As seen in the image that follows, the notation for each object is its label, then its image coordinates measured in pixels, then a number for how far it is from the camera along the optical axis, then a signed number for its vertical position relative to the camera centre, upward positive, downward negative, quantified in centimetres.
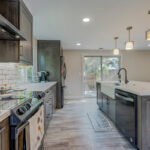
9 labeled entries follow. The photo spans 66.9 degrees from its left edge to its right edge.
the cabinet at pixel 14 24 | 169 +76
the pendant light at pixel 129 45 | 280 +71
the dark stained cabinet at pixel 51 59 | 409 +54
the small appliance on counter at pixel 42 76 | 383 -7
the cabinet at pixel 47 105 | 221 -66
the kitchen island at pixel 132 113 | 164 -67
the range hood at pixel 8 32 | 116 +52
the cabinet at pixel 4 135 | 86 -48
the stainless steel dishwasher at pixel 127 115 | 177 -72
